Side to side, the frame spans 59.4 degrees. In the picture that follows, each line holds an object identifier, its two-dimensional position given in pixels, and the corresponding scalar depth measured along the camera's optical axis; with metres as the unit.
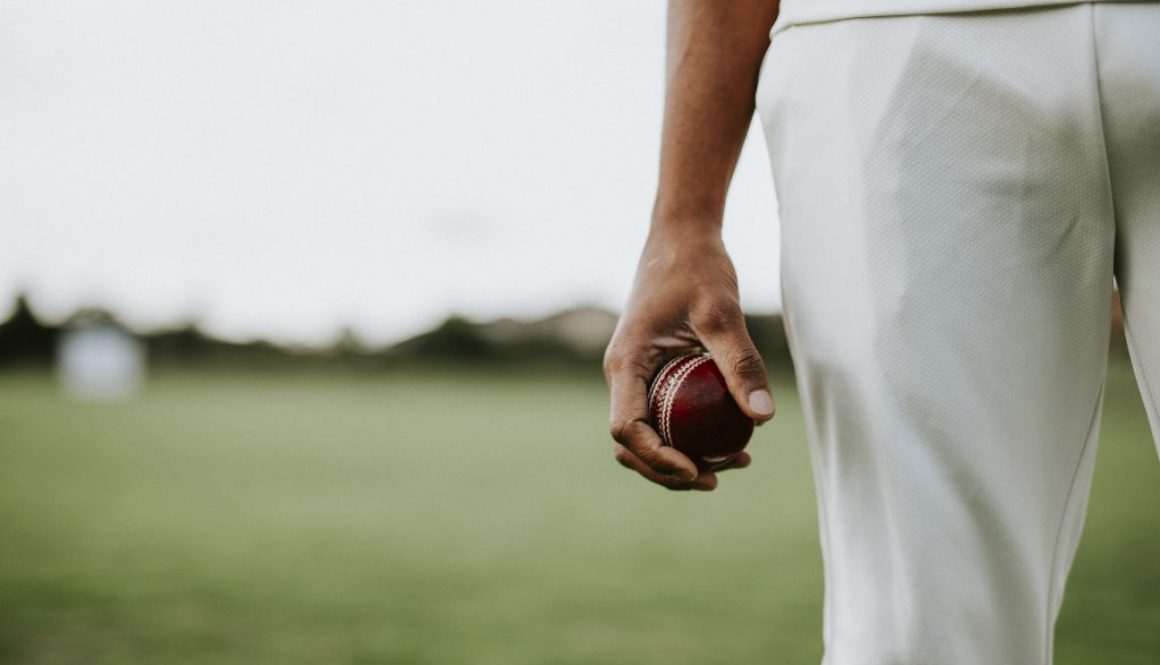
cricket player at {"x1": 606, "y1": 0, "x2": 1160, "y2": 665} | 0.86
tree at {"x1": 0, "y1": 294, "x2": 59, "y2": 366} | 35.97
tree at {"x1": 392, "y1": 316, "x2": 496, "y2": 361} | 37.12
